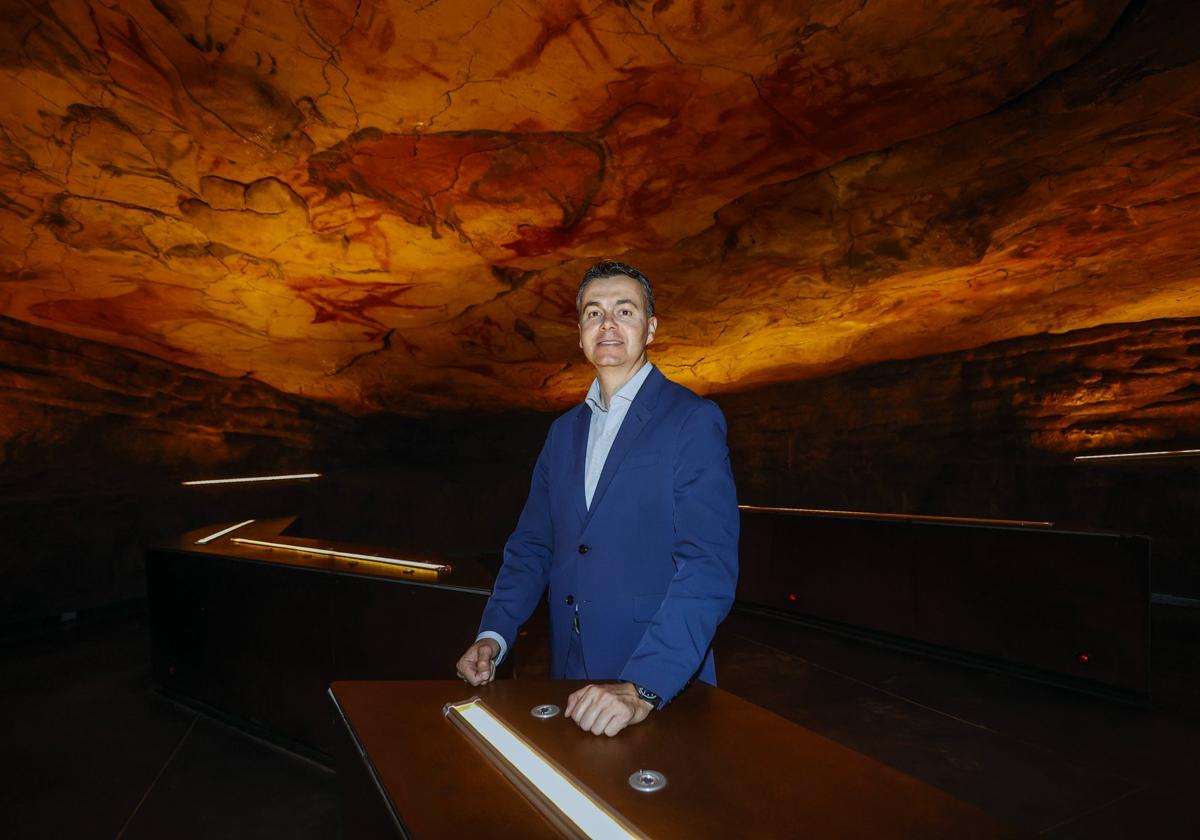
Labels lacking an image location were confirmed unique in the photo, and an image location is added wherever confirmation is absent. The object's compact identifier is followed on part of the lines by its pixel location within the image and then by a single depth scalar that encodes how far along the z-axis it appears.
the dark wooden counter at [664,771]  0.71
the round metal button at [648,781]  0.79
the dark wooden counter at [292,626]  2.86
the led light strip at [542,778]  0.72
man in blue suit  1.31
